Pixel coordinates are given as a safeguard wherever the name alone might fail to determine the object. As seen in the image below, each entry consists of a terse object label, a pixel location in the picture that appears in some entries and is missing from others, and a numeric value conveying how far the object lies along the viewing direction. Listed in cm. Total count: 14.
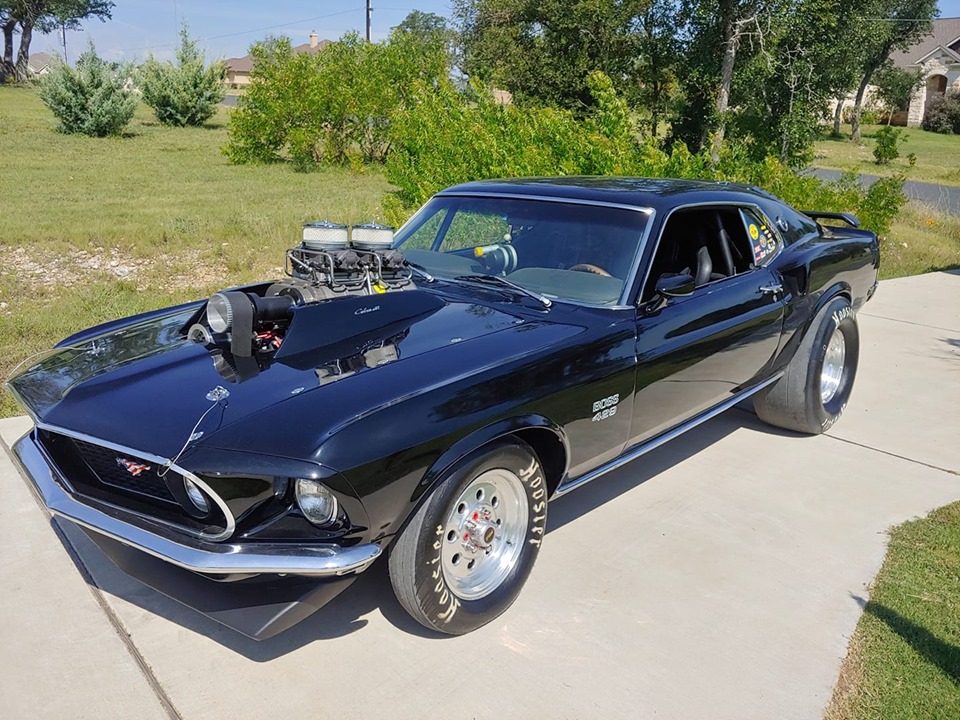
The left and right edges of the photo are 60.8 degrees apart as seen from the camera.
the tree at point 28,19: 5284
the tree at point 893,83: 4868
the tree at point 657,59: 2158
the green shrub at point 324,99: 1816
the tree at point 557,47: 2220
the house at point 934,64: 5369
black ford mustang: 246
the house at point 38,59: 8709
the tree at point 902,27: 4466
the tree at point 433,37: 2001
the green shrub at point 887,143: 1412
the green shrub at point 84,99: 2212
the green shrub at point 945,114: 4909
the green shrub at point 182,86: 2706
